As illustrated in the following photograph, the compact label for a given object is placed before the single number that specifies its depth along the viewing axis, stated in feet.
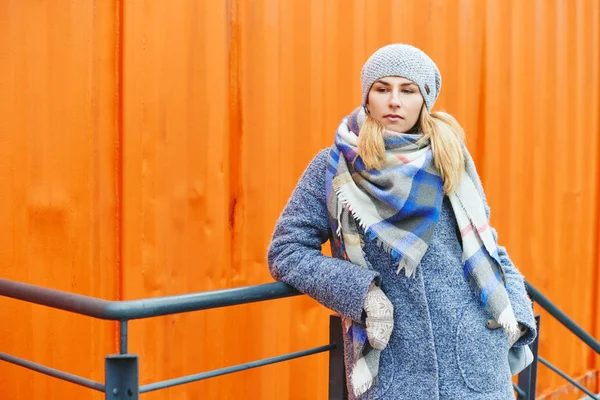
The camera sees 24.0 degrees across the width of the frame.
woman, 12.15
